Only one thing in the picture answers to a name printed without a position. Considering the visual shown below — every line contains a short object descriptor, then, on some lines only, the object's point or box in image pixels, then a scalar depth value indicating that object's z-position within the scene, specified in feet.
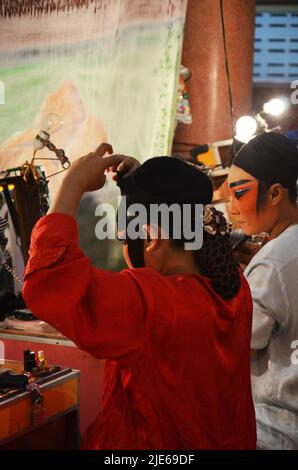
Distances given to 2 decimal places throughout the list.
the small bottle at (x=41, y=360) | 9.08
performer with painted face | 7.27
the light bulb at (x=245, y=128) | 12.57
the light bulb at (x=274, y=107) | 12.88
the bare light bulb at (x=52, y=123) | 12.01
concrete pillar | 15.99
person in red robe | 4.88
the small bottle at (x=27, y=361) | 8.99
